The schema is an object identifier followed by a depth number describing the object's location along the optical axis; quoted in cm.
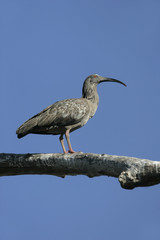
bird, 1945
